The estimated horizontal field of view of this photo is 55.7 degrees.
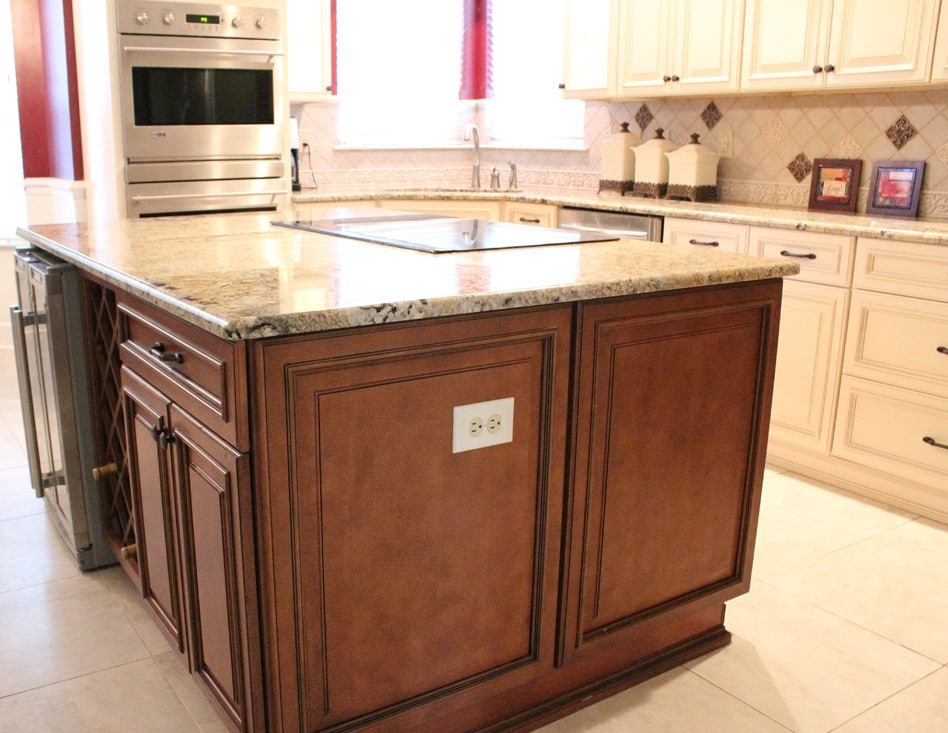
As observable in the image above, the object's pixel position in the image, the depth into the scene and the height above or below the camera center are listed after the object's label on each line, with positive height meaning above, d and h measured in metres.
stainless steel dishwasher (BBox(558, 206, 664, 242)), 3.80 -0.35
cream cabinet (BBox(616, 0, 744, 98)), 3.79 +0.42
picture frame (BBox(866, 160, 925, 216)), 3.52 -0.15
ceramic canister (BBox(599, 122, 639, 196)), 4.55 -0.08
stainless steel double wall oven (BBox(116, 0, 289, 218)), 3.96 +0.12
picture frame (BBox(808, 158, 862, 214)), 3.74 -0.15
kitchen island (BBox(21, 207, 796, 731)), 1.44 -0.59
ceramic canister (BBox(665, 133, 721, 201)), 4.15 -0.12
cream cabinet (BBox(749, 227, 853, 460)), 3.14 -0.66
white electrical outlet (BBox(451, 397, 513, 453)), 1.59 -0.50
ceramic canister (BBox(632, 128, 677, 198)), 4.34 -0.10
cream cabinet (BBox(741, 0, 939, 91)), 3.15 +0.38
